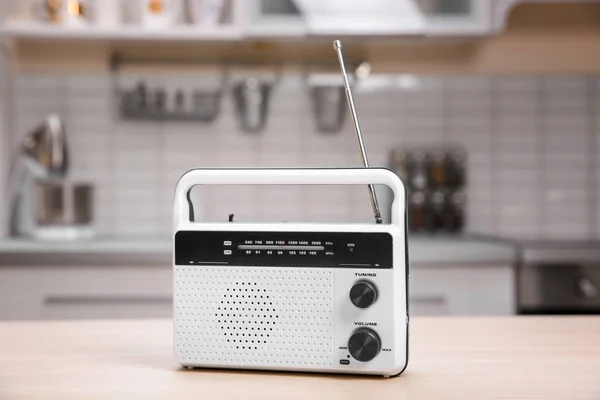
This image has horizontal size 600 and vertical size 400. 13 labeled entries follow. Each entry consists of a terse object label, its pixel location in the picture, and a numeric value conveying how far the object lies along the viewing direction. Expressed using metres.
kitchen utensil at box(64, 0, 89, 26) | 2.58
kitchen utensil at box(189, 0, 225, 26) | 2.62
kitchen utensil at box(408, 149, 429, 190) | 2.74
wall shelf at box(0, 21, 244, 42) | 2.54
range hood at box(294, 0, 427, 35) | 2.53
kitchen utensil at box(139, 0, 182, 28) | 2.59
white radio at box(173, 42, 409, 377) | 0.86
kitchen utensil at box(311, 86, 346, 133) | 2.85
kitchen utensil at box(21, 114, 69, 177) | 2.61
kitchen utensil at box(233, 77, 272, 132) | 2.83
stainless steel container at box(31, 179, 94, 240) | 2.51
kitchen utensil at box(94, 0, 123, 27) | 2.65
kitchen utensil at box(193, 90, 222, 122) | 2.84
